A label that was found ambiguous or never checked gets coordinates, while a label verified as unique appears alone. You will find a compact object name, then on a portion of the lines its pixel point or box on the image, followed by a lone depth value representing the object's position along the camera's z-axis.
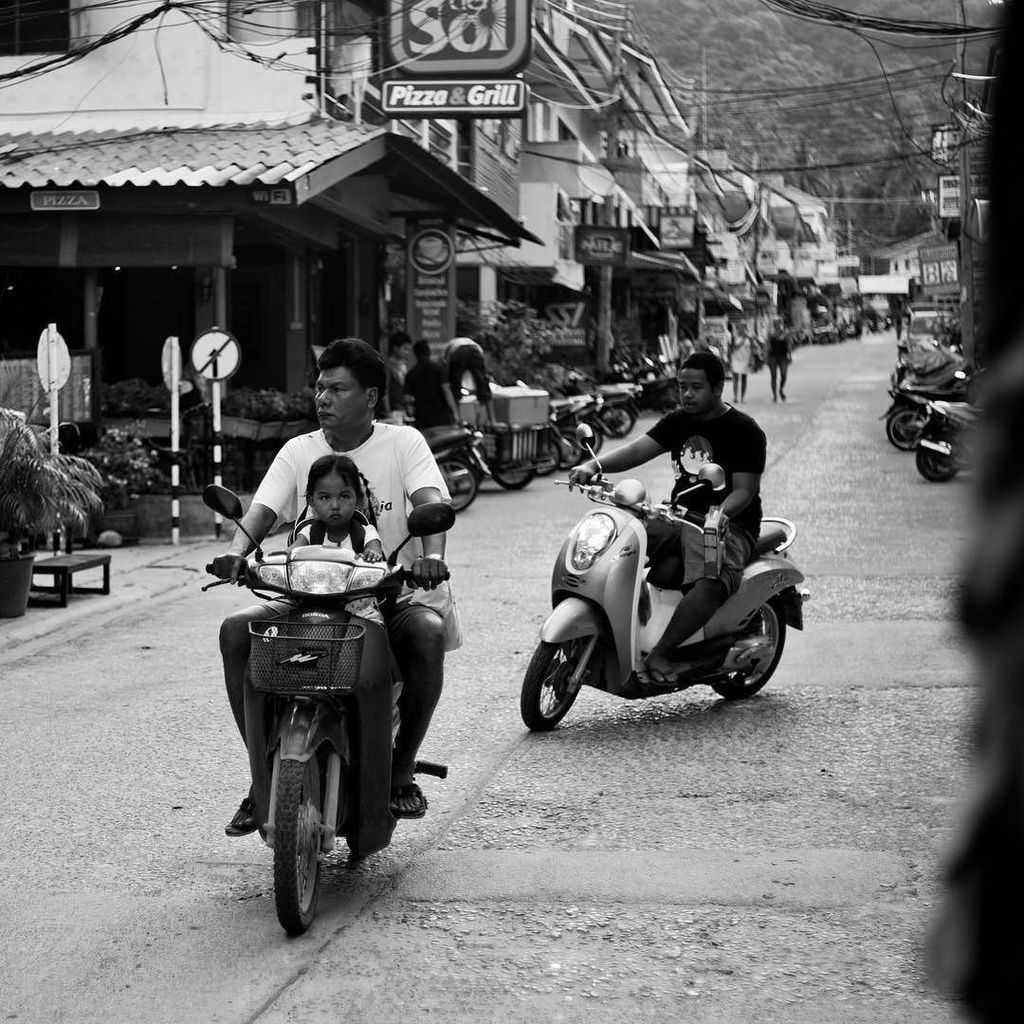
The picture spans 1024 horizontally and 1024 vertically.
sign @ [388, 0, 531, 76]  19.84
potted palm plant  11.09
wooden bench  11.89
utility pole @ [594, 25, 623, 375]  38.78
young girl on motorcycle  5.27
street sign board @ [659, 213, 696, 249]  47.69
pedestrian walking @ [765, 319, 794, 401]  38.25
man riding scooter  7.98
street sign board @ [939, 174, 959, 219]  31.66
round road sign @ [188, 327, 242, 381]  14.79
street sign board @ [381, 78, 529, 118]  20.14
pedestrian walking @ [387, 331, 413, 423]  21.58
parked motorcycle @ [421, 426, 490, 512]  18.05
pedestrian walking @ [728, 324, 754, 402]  38.94
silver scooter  7.58
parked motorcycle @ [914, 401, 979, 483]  20.20
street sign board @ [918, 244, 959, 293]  34.75
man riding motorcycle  5.36
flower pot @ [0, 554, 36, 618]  11.30
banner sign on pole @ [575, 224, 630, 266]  36.78
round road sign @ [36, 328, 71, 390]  13.45
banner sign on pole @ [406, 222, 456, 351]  24.34
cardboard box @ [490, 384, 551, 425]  20.41
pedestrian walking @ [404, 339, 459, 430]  19.11
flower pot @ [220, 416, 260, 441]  17.05
